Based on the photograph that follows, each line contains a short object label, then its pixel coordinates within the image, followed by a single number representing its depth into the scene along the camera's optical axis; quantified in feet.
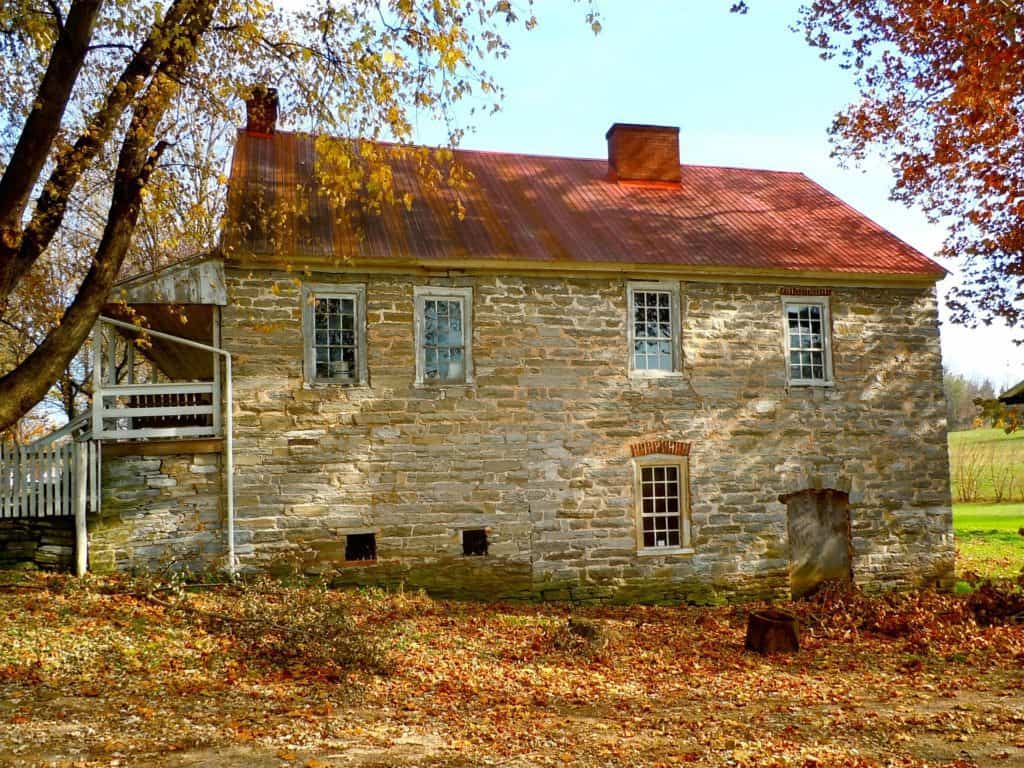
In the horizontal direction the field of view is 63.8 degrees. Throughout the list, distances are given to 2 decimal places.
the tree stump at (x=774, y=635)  33.91
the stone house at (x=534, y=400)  40.27
